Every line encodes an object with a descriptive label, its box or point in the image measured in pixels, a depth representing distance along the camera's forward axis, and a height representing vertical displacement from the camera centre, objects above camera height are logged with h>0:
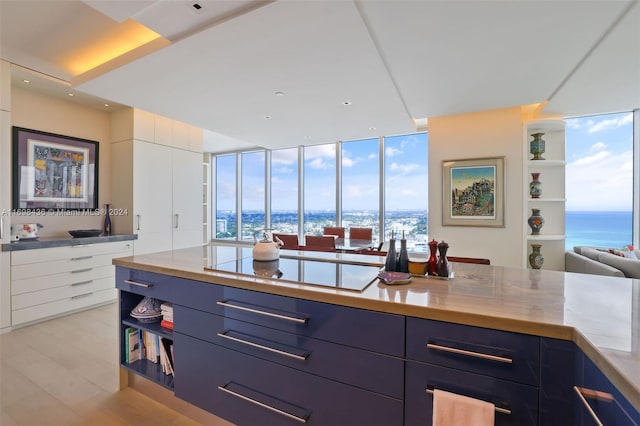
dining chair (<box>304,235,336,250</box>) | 3.80 -0.41
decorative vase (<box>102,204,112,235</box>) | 4.07 -0.19
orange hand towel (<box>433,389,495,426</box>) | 0.89 -0.64
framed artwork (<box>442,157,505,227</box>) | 3.70 +0.27
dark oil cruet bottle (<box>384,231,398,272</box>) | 1.46 -0.25
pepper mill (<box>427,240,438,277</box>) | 1.42 -0.25
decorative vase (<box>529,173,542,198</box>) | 3.65 +0.34
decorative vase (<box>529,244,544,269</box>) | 3.56 -0.57
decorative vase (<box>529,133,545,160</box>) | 3.63 +0.86
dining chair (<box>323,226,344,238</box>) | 5.41 -0.38
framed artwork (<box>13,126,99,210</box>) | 3.36 +0.50
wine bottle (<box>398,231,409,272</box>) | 1.45 -0.24
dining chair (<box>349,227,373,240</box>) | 5.11 -0.40
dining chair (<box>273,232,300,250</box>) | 3.78 -0.40
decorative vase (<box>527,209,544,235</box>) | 3.65 -0.12
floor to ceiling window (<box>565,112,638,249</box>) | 3.92 +0.46
